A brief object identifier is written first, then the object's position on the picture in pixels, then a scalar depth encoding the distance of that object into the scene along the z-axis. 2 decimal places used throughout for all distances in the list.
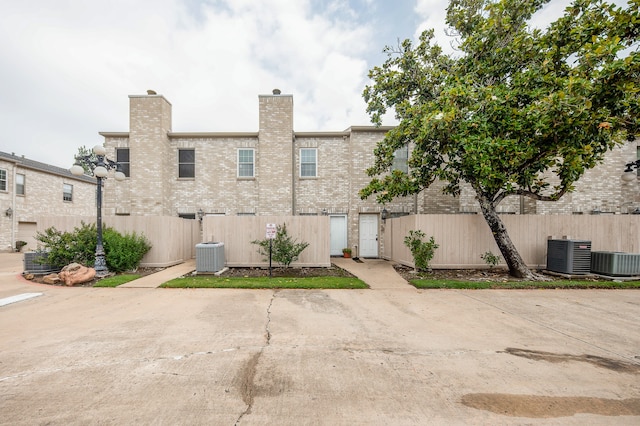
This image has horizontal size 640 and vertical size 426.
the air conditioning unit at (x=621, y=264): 8.26
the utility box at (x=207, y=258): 9.05
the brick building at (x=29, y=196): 17.20
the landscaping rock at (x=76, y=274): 7.60
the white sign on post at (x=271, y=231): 8.19
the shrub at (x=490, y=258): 9.28
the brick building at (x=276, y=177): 13.22
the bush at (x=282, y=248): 9.20
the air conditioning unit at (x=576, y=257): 8.75
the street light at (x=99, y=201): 8.42
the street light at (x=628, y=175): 10.67
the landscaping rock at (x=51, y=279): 7.76
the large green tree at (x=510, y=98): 5.88
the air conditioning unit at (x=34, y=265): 8.56
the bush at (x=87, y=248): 8.55
